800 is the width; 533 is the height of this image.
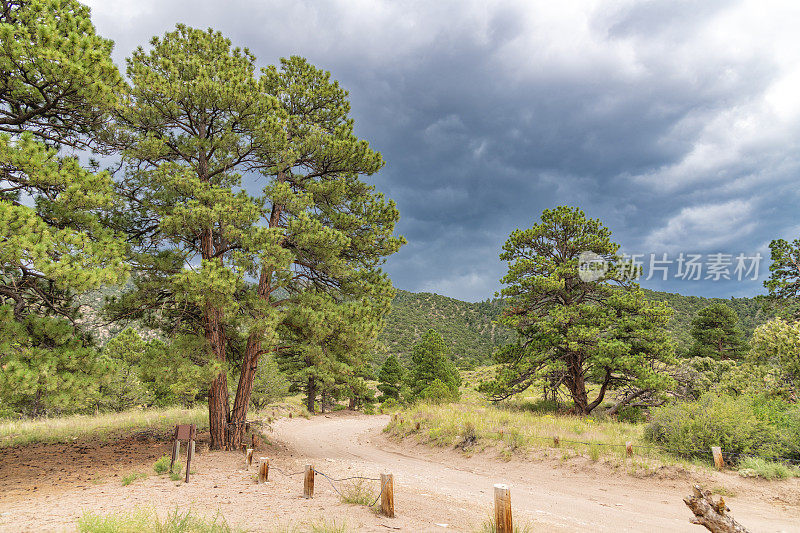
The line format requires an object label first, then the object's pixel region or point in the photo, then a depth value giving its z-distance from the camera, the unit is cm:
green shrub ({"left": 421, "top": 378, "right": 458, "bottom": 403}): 2630
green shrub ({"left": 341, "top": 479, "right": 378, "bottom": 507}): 667
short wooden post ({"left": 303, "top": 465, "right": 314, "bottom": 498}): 723
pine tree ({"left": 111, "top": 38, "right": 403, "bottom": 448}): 1121
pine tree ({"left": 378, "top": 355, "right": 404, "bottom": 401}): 4116
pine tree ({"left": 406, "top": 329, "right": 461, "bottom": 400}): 3606
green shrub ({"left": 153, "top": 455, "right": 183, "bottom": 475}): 953
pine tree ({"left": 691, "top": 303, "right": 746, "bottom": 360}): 3653
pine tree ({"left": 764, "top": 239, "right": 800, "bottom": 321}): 2211
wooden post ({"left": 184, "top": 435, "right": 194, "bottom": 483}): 854
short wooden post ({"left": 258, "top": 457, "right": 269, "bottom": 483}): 869
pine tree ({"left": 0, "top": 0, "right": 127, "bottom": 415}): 723
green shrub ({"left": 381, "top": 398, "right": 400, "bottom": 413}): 3656
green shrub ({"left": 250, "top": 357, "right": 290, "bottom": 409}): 2628
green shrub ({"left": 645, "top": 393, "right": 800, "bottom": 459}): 1009
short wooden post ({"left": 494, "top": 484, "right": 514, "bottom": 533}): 476
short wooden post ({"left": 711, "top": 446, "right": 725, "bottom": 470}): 970
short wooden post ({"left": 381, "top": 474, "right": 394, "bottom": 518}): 597
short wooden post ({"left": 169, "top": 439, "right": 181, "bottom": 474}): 963
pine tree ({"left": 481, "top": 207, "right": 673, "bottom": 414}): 1848
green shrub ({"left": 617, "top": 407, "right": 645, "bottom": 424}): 1927
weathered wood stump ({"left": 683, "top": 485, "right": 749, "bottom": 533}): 477
